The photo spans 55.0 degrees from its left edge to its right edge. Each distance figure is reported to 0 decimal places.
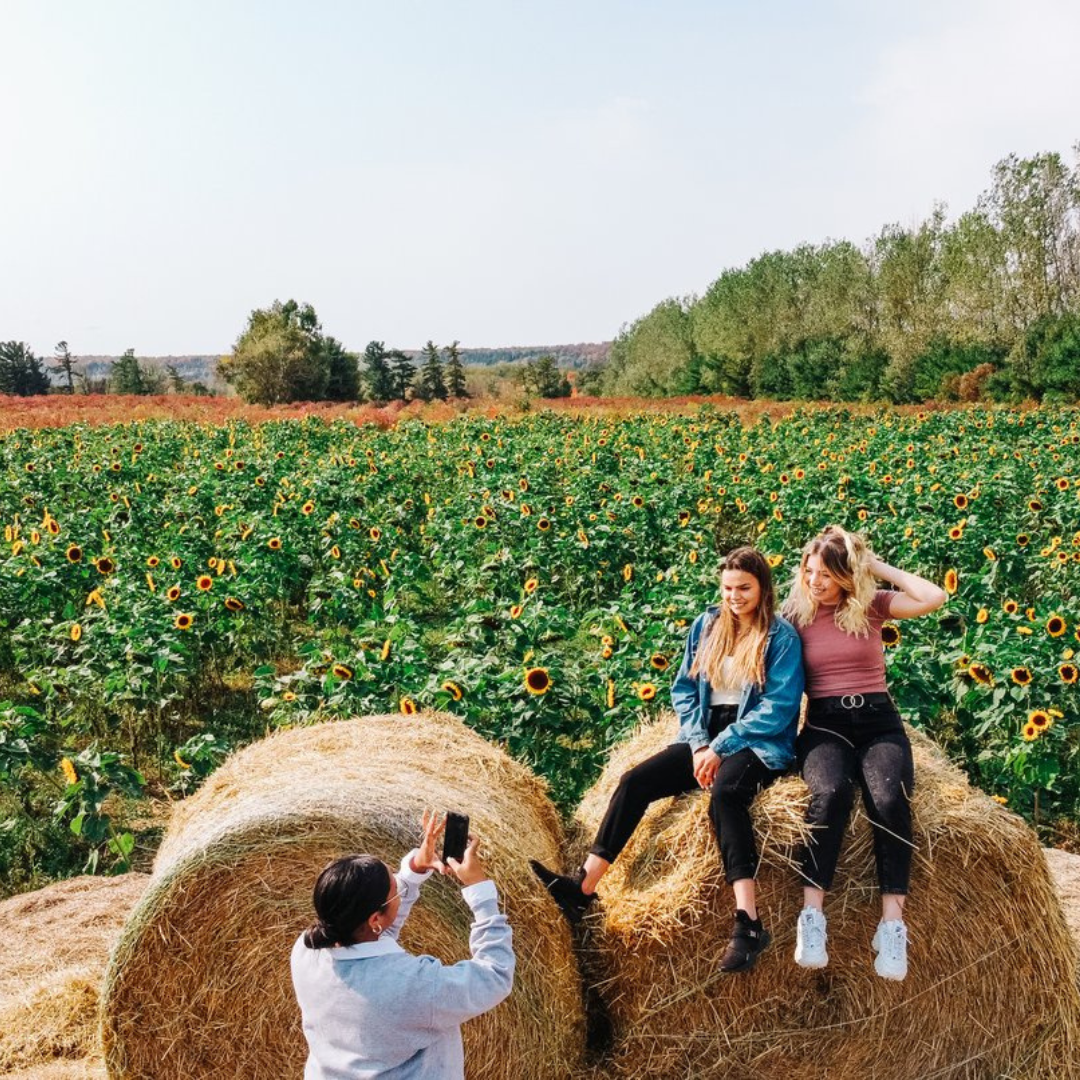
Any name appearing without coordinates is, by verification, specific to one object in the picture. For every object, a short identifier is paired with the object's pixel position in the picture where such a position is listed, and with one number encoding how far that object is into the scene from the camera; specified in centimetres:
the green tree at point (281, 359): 5106
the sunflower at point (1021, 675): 525
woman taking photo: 229
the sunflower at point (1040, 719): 496
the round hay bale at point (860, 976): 346
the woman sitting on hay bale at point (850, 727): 335
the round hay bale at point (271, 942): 311
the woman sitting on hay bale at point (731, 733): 346
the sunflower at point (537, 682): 525
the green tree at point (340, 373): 5394
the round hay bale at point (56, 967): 369
